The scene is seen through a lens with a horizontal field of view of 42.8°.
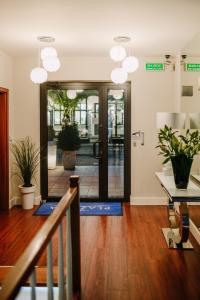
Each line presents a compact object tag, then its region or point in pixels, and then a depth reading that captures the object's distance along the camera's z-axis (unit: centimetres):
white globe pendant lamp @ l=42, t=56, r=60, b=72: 335
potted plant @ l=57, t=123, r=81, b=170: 482
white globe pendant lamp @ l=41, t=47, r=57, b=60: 336
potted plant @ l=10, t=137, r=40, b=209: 439
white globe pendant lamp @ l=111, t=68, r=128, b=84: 370
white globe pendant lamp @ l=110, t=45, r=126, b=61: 333
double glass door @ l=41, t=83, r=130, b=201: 467
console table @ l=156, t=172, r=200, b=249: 260
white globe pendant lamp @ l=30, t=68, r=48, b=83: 354
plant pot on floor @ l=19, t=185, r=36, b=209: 438
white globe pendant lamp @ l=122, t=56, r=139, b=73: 357
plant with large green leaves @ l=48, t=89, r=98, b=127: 472
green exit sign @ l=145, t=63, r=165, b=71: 449
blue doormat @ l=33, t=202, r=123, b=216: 419
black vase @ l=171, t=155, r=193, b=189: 279
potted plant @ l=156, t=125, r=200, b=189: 279
